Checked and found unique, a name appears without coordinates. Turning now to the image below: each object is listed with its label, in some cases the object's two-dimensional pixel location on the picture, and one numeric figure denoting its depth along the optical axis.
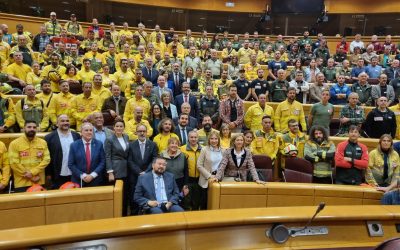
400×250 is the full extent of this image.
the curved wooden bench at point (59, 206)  2.38
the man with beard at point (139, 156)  3.35
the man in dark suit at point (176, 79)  5.57
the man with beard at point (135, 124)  3.93
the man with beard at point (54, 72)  5.15
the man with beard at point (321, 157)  3.56
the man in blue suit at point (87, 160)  3.14
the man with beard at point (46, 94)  4.23
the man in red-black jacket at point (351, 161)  3.47
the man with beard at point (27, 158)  3.12
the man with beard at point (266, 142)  3.95
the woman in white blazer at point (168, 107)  4.48
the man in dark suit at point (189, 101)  4.84
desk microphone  1.53
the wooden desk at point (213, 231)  1.36
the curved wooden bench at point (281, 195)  2.87
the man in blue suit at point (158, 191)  2.73
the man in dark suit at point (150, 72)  5.63
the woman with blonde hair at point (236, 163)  3.19
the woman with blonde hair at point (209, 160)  3.34
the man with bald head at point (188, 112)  4.17
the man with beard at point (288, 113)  4.61
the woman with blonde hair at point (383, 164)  3.35
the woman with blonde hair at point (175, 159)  3.28
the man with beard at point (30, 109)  3.99
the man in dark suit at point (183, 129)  3.92
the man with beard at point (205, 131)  3.91
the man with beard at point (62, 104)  4.23
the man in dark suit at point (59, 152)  3.31
